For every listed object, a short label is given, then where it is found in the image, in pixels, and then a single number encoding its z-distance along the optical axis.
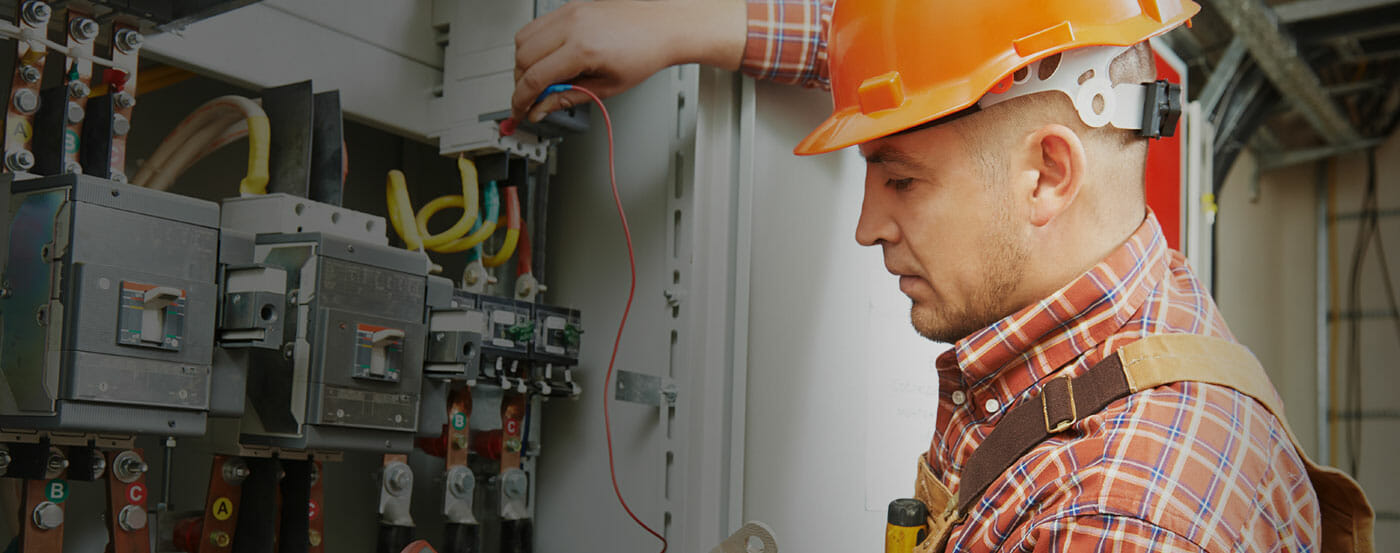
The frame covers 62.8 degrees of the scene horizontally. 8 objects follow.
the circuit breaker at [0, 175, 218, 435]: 1.04
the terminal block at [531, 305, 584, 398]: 1.58
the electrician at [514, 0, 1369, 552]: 0.86
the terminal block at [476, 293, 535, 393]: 1.52
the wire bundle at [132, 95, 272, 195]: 1.36
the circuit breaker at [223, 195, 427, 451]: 1.25
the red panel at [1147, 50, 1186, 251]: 2.13
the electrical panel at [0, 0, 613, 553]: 1.07
